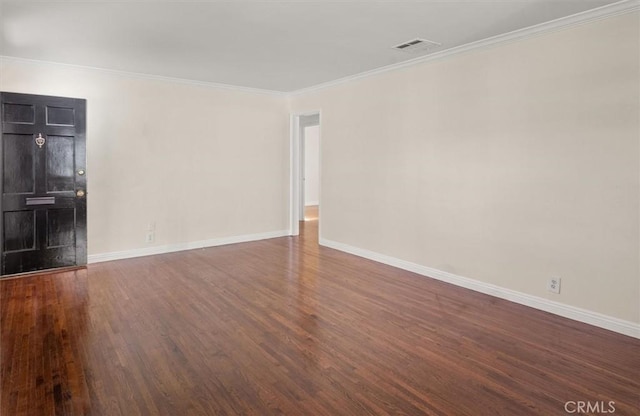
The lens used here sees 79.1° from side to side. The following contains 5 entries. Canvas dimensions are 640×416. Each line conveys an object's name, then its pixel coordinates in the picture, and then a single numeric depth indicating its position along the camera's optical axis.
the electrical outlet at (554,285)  3.40
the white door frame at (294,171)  6.78
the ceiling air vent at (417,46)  3.81
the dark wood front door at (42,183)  4.38
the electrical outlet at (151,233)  5.42
